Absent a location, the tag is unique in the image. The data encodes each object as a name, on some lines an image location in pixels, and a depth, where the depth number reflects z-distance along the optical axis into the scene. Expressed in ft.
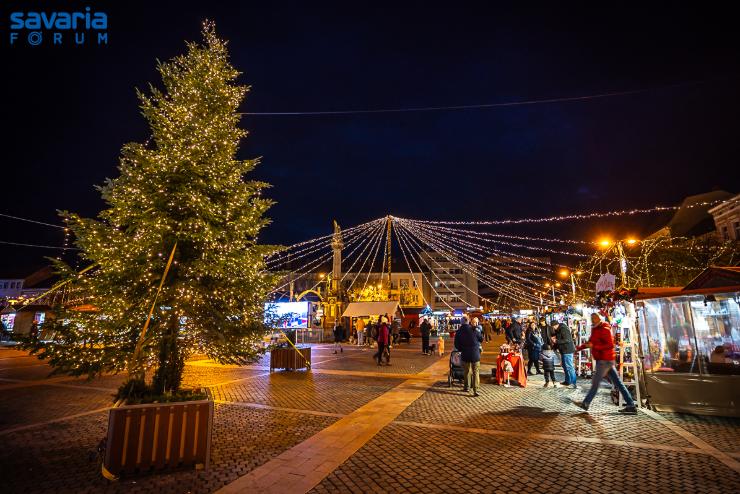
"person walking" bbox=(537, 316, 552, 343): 64.31
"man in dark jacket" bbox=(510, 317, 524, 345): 53.93
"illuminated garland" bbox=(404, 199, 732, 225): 43.59
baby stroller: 36.01
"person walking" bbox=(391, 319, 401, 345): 91.90
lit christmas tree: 20.15
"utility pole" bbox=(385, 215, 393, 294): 93.21
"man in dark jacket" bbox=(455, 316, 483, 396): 31.63
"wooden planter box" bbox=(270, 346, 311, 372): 44.11
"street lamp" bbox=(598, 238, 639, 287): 40.22
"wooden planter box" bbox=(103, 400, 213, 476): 14.82
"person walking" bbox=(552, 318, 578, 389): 34.88
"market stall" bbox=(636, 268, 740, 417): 23.86
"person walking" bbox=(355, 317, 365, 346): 92.91
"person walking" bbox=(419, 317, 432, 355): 68.13
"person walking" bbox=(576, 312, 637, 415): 25.12
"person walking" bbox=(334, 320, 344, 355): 89.79
